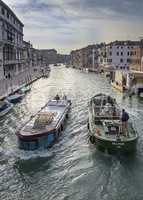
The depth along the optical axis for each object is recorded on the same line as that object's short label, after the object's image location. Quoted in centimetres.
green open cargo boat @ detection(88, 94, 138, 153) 1842
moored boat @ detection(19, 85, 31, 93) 4928
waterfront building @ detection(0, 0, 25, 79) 5894
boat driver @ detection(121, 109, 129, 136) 2008
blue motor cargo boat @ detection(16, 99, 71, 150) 1952
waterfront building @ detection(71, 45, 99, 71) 14356
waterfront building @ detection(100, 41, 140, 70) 10562
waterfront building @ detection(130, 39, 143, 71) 6869
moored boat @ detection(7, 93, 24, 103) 3956
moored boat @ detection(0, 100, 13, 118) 3187
